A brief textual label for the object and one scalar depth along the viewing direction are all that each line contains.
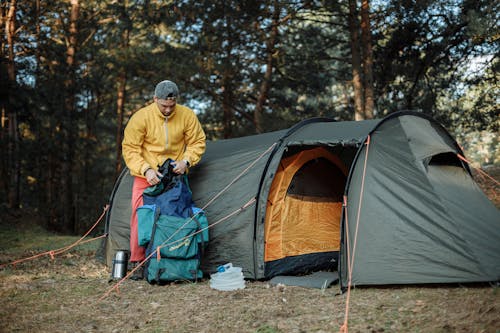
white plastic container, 4.98
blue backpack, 5.14
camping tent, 4.54
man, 5.47
